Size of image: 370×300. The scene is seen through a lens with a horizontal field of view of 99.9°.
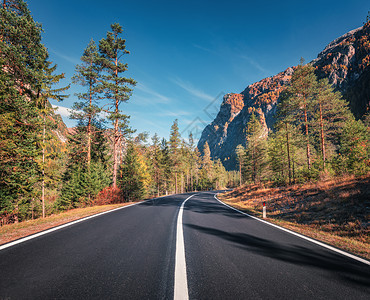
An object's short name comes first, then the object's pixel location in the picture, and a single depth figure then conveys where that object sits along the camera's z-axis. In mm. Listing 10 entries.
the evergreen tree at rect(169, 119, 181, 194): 43812
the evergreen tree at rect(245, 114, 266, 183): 30000
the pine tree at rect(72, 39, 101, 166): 18047
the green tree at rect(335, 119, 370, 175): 12734
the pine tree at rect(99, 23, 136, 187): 18141
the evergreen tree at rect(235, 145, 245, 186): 44034
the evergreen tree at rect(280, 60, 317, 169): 18750
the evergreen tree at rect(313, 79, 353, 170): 18469
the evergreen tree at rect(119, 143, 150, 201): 25172
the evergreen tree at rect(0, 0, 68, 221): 11195
